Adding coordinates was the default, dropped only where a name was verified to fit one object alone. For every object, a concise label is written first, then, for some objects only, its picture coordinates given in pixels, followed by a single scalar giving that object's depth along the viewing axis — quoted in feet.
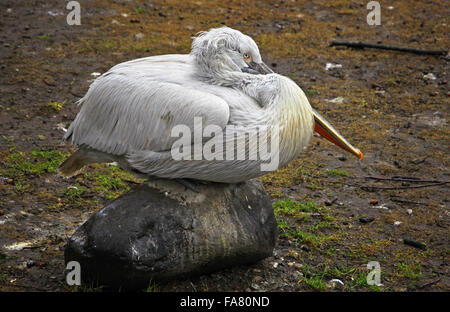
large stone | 11.53
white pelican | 11.83
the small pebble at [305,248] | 14.25
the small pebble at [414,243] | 14.26
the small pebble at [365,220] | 15.49
